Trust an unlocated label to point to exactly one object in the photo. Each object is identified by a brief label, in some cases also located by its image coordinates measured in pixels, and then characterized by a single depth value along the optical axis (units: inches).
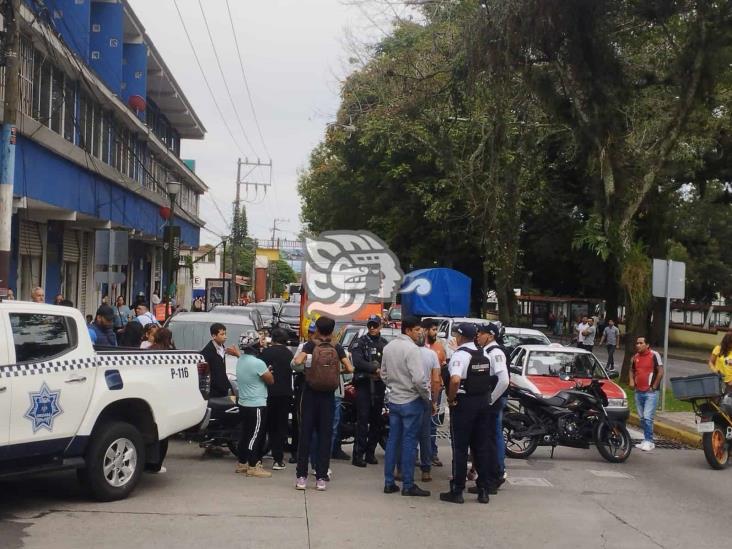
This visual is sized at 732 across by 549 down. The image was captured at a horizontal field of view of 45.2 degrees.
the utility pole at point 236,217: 2196.4
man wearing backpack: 363.9
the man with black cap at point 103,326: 560.7
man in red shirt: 531.5
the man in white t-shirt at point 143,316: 677.0
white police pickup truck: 293.1
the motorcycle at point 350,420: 451.4
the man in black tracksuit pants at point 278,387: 390.9
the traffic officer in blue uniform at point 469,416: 355.6
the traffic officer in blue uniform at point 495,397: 371.6
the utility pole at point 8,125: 500.1
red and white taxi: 591.5
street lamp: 1045.8
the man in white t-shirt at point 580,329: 1214.1
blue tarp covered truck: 1250.0
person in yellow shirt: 505.7
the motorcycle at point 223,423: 426.9
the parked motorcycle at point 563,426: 467.5
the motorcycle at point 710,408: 464.4
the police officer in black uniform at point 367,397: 424.5
